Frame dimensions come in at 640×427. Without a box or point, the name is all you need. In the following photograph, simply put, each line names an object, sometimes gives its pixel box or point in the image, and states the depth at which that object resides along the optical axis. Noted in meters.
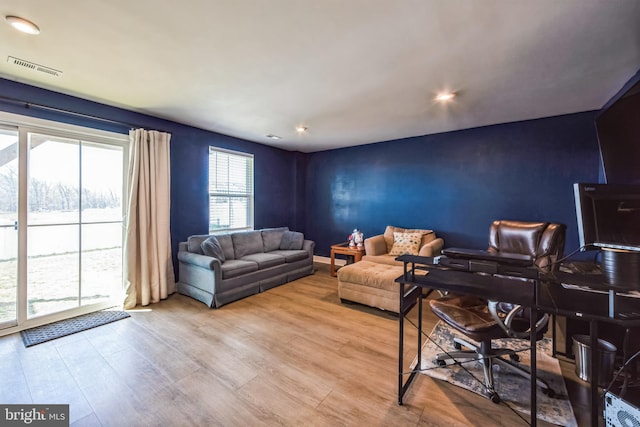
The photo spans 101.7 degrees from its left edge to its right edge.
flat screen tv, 2.04
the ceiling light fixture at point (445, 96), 2.70
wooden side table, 4.34
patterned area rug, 1.61
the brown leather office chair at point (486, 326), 1.64
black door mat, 2.45
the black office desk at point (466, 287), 1.28
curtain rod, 2.46
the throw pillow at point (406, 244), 4.03
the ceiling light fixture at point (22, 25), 1.63
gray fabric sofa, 3.25
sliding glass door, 2.57
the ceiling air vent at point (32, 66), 2.13
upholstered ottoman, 3.03
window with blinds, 4.38
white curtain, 3.24
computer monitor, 1.24
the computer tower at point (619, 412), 1.18
